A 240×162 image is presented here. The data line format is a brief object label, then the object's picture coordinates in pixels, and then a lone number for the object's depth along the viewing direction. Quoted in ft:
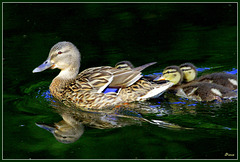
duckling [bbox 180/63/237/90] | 52.01
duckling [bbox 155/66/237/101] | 48.34
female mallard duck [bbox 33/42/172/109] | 48.29
